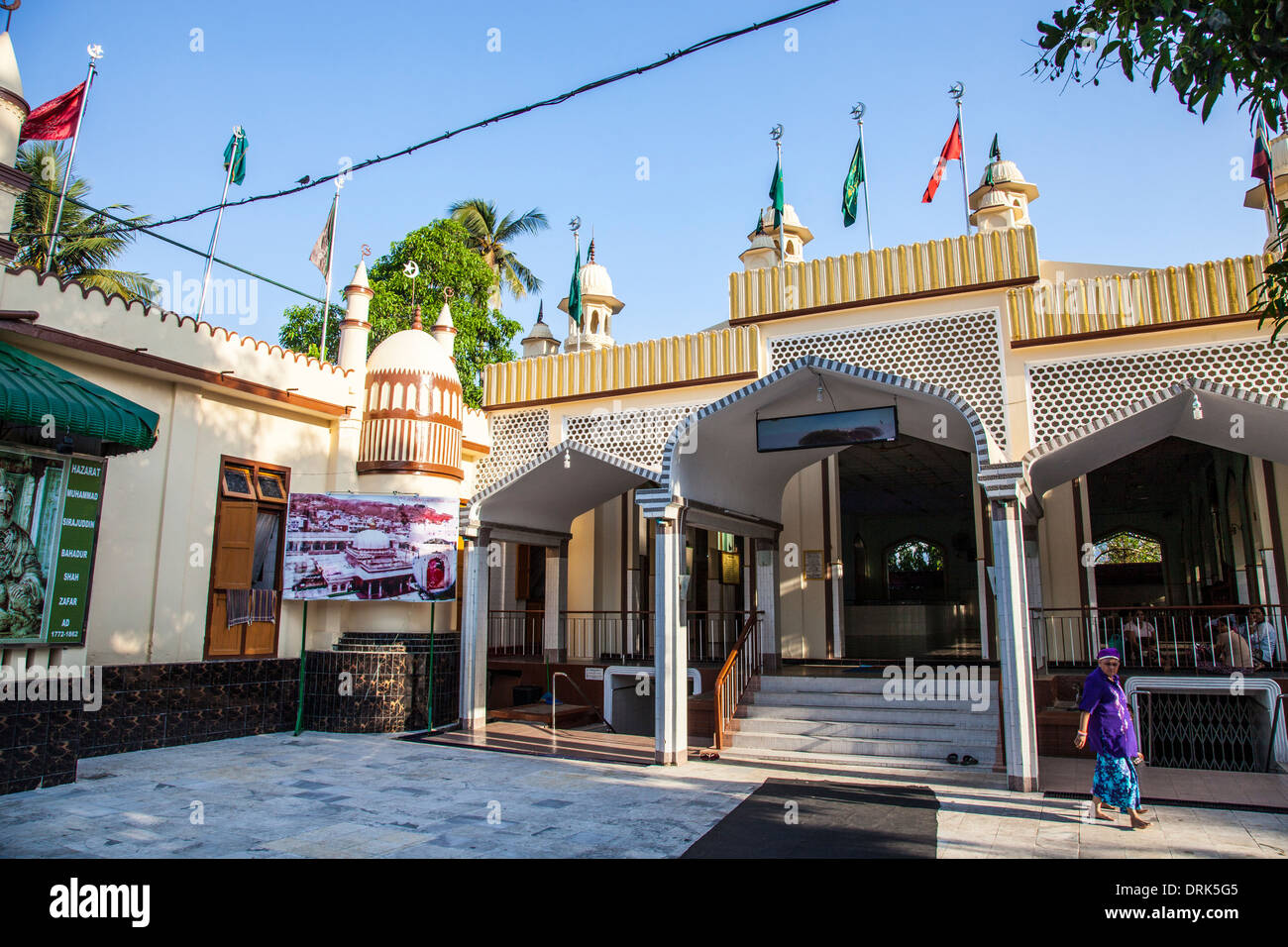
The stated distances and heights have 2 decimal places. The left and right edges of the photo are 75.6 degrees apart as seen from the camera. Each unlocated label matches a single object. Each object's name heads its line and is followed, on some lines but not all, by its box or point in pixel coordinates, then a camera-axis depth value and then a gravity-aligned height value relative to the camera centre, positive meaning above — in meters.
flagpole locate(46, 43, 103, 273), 9.34 +6.29
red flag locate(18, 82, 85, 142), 9.37 +5.57
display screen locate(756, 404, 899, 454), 8.12 +1.92
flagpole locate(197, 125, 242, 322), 11.55 +5.24
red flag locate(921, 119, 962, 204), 10.45 +5.93
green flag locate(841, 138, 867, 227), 11.14 +5.60
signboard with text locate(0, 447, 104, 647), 6.89 +0.62
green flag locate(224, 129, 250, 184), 11.61 +6.42
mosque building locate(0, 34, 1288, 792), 7.42 +1.52
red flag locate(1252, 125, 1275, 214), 8.24 +4.70
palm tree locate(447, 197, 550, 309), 26.73 +12.30
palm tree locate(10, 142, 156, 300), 18.45 +8.65
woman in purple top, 5.95 -0.83
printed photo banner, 10.02 +0.85
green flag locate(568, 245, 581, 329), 12.98 +5.06
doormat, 5.27 -1.42
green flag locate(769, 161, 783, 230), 10.90 +5.62
